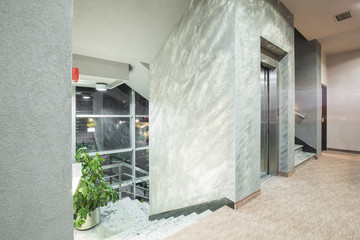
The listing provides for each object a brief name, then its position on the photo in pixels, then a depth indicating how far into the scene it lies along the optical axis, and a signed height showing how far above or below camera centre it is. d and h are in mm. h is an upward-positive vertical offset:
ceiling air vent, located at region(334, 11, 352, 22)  3304 +1966
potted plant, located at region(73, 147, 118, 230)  3584 -1510
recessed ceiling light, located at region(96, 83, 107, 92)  4649 +926
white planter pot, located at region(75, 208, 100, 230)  3821 -2156
